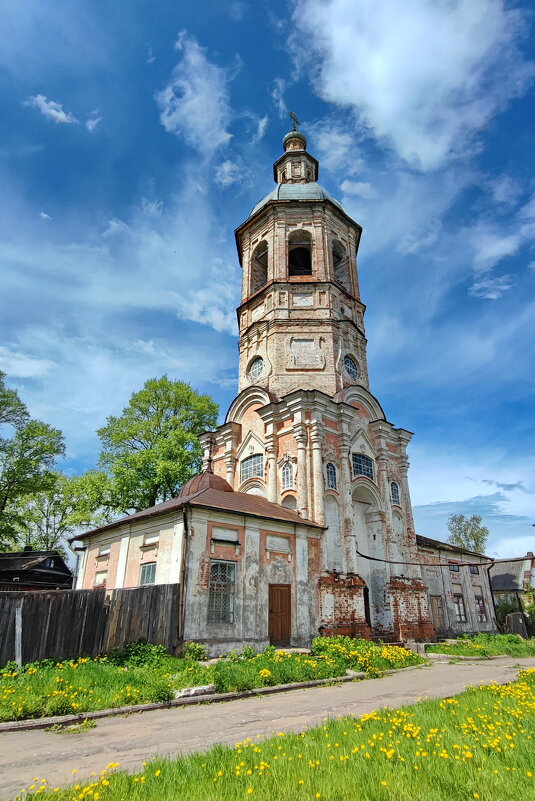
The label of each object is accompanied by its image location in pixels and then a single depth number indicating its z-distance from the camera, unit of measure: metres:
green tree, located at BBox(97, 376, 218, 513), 24.83
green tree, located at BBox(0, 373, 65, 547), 26.75
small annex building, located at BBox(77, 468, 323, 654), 13.60
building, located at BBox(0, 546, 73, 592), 26.17
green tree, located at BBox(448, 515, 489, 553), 45.62
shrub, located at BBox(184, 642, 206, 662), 12.28
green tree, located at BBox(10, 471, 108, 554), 24.44
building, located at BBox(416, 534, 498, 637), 24.64
